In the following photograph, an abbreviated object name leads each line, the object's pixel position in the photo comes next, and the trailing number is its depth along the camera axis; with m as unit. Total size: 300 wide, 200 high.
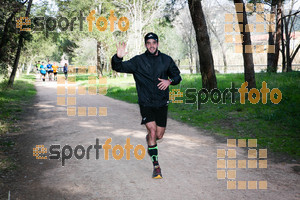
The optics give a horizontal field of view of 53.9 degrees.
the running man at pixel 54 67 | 31.21
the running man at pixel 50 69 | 31.55
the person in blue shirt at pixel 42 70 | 30.98
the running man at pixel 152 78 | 4.68
